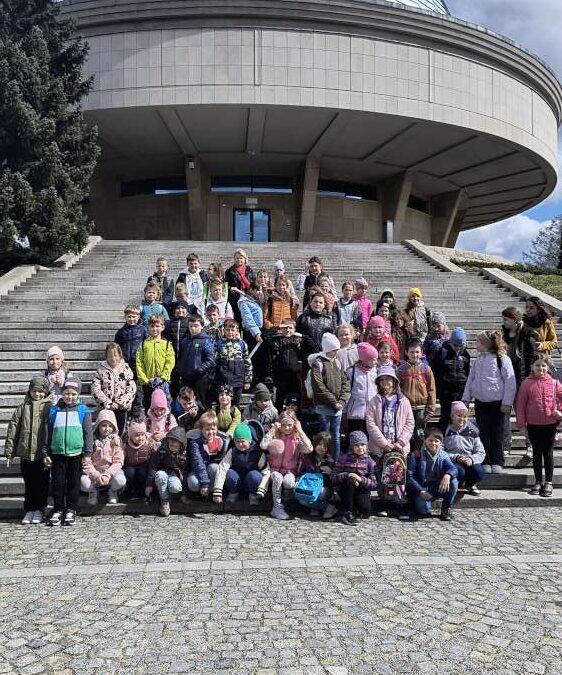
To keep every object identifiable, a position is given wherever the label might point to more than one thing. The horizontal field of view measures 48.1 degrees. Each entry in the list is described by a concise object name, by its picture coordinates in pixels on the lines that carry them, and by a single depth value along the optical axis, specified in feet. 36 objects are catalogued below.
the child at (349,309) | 31.14
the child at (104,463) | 21.90
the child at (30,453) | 21.18
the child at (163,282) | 32.53
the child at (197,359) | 25.48
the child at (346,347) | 24.95
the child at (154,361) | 25.32
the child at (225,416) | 23.46
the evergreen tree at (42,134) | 52.13
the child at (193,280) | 32.83
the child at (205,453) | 22.16
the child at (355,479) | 21.34
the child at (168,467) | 21.91
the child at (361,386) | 23.94
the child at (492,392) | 24.76
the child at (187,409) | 23.94
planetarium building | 76.84
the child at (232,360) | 25.79
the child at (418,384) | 24.59
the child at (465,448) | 22.65
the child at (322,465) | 21.84
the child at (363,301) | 31.63
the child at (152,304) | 29.70
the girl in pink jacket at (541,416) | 23.63
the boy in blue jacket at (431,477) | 21.53
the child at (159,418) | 23.25
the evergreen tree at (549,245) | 144.46
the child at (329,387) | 23.67
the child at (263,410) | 23.71
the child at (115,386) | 23.80
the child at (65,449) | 21.11
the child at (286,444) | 22.50
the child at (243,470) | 22.12
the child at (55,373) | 23.67
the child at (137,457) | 22.57
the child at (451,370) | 26.23
